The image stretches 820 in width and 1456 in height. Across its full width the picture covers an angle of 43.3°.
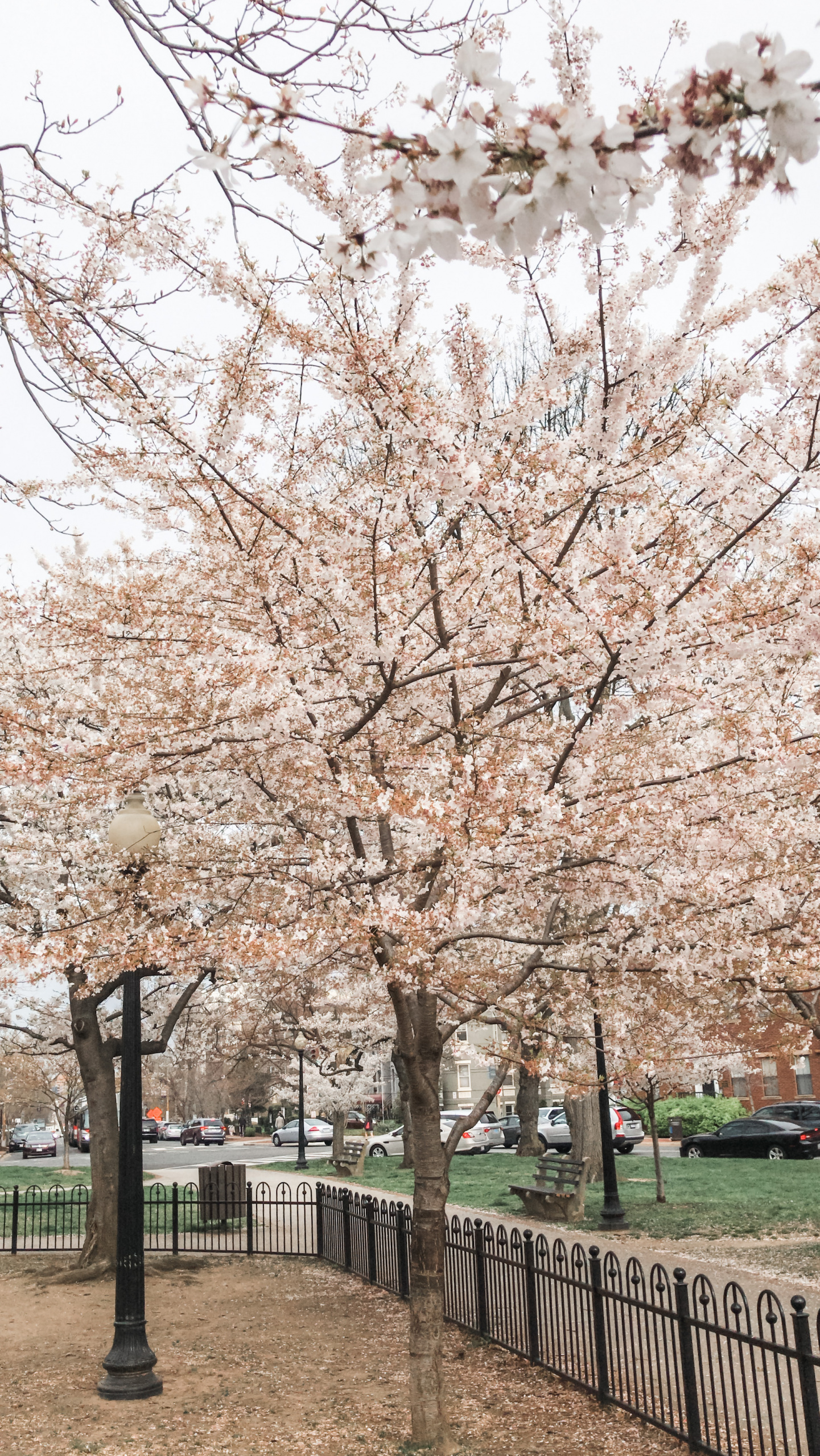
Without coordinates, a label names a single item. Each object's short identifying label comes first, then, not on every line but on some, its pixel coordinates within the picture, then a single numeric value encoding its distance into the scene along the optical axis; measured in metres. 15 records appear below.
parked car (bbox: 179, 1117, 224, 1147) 48.00
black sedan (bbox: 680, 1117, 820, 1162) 26.11
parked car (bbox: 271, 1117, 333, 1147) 40.69
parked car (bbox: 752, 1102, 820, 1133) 29.12
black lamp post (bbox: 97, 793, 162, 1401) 6.89
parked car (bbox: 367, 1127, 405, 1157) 35.12
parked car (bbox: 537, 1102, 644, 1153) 29.58
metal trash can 14.96
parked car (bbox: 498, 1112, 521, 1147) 34.78
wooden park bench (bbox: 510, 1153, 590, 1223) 14.40
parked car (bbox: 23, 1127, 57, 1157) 41.62
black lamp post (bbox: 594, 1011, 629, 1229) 13.30
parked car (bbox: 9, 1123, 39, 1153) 45.31
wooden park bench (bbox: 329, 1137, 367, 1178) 23.88
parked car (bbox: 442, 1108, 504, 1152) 34.25
